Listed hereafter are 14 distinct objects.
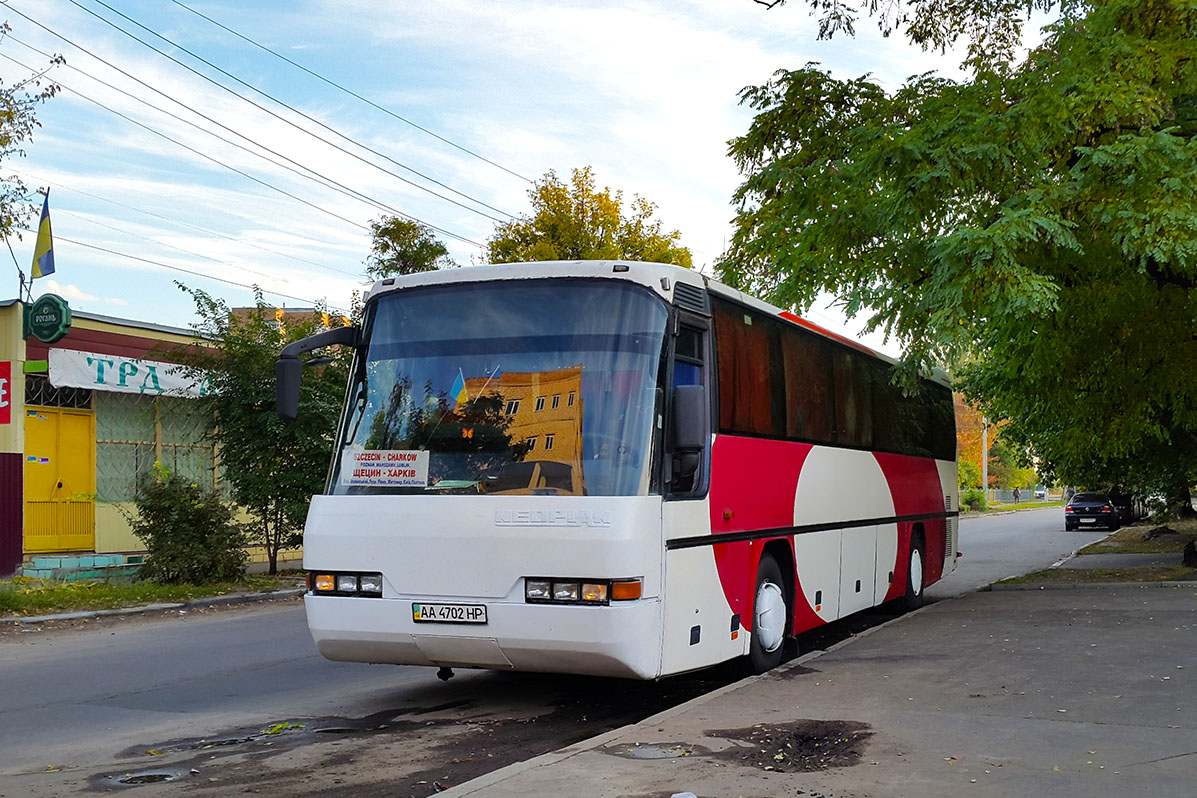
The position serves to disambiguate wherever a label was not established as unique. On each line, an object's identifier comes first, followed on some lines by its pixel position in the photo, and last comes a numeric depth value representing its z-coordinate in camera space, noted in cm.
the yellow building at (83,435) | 2262
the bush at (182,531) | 1972
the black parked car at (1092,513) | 4888
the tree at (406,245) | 2875
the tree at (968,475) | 9206
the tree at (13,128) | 1841
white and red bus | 799
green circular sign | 2191
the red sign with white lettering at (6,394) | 2264
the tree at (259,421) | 2158
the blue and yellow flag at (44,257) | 2355
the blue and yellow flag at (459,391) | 851
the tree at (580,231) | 3778
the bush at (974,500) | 8400
